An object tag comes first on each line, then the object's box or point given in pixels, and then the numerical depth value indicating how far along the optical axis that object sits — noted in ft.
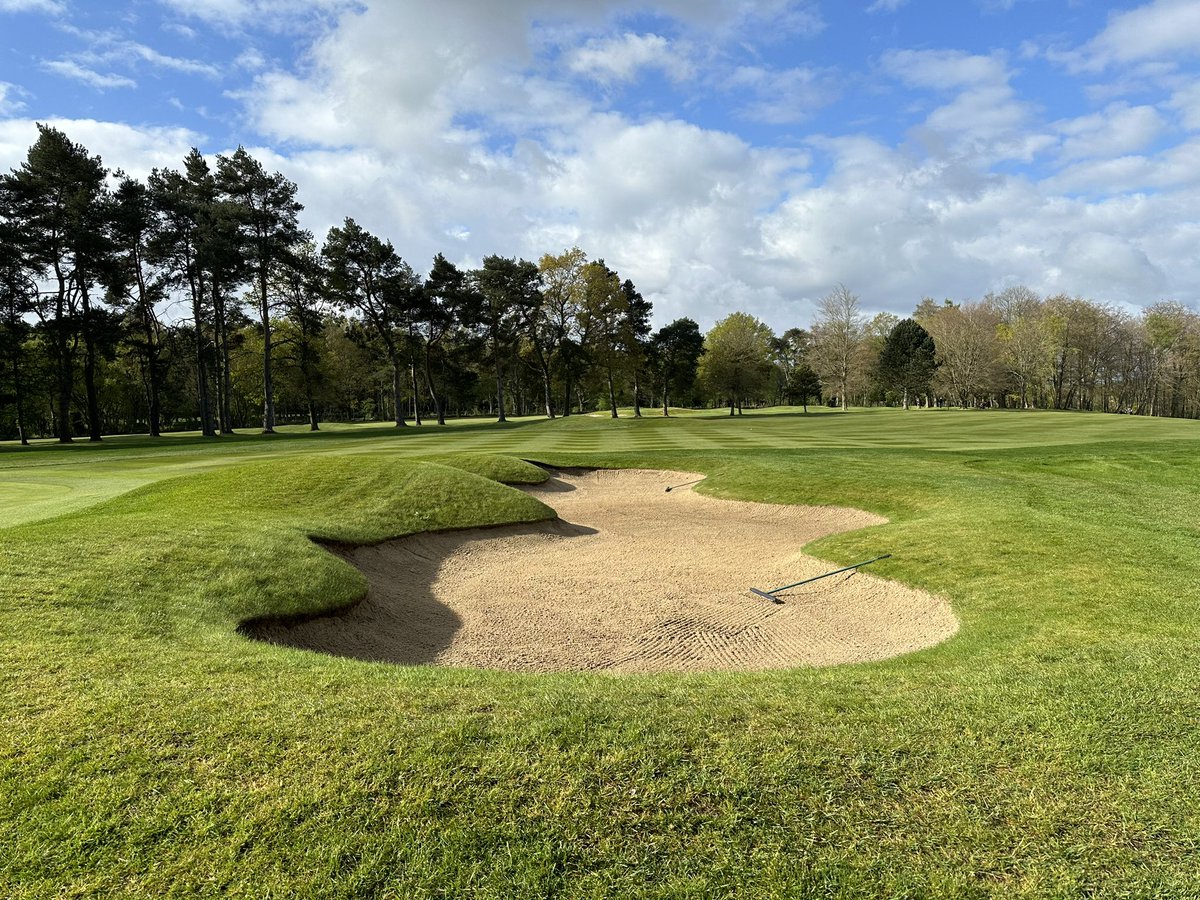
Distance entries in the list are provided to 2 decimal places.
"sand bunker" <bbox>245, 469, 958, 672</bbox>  28.12
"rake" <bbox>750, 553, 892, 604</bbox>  35.87
